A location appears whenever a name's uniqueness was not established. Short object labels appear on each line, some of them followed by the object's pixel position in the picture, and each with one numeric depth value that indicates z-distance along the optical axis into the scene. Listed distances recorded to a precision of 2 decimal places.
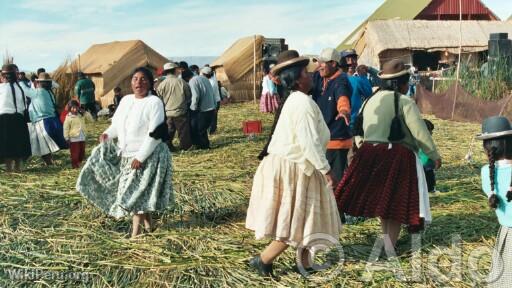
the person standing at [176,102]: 9.79
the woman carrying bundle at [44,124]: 8.96
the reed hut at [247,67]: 22.45
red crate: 11.45
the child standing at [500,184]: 3.37
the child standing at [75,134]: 8.53
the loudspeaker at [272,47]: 21.98
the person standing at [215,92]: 12.85
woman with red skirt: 4.20
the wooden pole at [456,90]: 14.08
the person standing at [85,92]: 15.48
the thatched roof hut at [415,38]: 20.98
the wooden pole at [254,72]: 22.36
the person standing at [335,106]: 5.10
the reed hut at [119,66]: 19.81
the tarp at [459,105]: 12.80
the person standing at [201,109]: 10.45
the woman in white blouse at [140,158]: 4.90
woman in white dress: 3.76
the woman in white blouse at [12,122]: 7.95
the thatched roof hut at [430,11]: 30.78
